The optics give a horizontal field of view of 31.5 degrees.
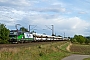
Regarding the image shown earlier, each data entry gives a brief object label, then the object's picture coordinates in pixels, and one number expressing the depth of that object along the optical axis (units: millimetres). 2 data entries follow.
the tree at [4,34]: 47510
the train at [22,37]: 41693
